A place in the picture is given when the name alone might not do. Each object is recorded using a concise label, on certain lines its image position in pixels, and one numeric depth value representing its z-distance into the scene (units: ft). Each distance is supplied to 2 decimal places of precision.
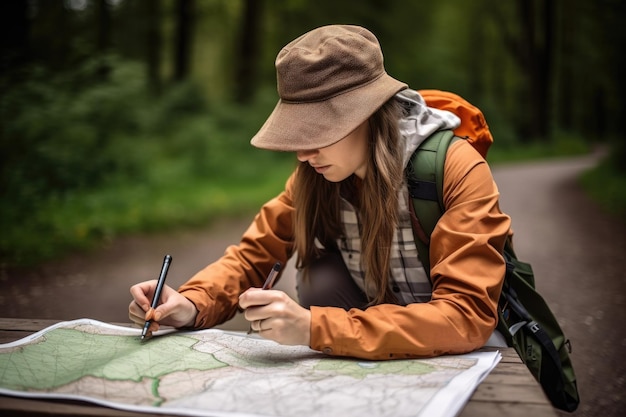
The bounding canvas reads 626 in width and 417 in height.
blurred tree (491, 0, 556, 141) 62.39
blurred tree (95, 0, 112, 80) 39.50
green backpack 6.84
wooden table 4.99
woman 6.02
